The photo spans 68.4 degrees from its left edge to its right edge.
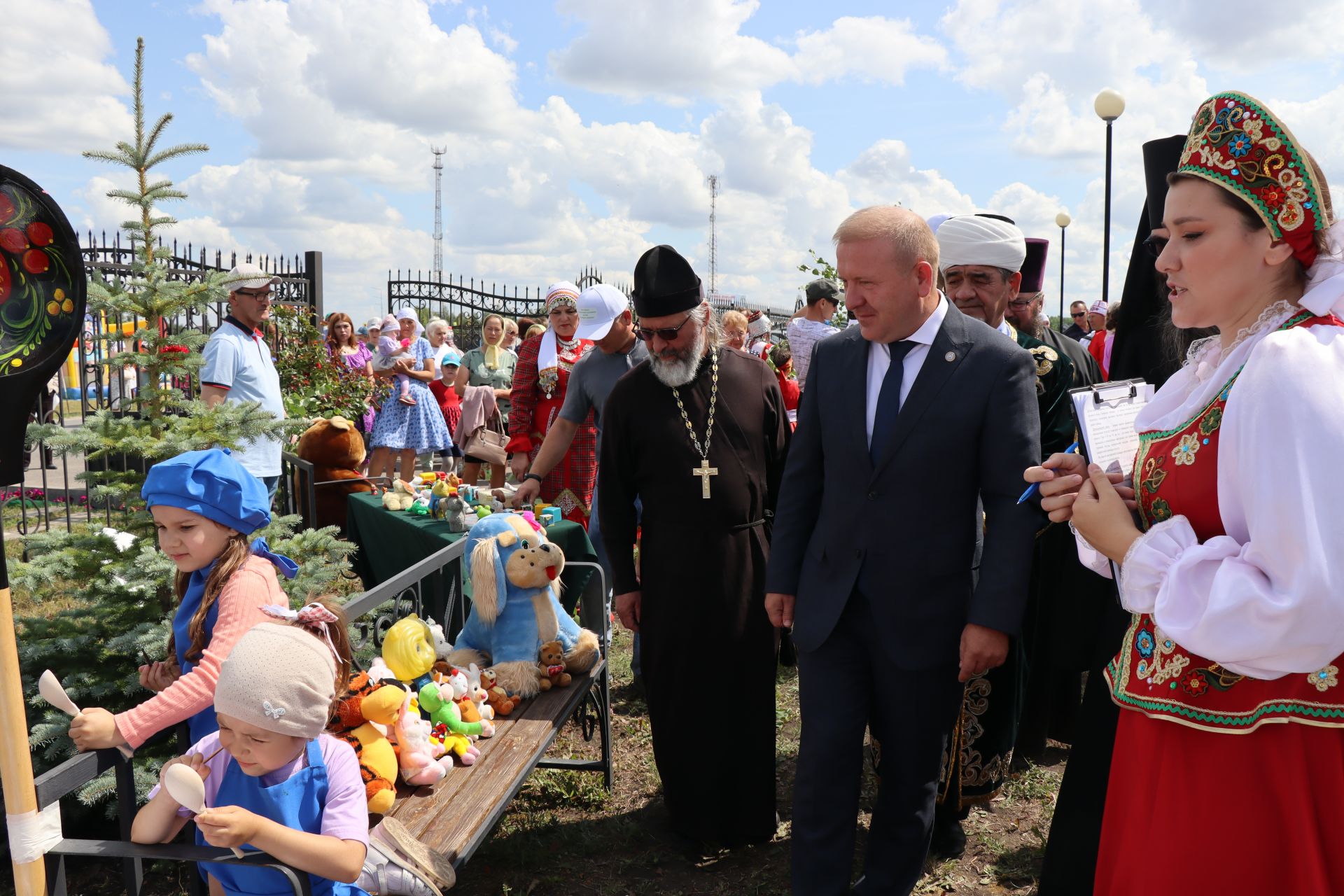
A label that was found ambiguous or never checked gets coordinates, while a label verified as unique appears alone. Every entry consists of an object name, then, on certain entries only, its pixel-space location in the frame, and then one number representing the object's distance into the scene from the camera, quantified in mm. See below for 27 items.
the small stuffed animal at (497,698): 3908
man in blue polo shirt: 5172
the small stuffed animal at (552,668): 4152
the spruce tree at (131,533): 3672
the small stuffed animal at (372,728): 3105
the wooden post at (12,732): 1742
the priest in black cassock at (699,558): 3742
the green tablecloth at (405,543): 5215
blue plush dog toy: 4082
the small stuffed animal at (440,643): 3973
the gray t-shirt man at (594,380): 5051
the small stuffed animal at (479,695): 3783
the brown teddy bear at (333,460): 7668
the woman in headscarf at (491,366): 11273
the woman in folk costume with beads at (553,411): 5895
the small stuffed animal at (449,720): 3494
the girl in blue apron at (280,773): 2230
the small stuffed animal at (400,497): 6309
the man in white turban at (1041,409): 3584
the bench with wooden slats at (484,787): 2971
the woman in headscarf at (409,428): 9992
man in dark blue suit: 2842
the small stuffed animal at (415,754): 3252
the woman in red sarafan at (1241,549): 1512
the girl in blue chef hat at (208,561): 2689
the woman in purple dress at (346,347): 11398
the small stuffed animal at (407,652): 3598
